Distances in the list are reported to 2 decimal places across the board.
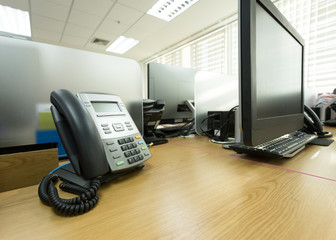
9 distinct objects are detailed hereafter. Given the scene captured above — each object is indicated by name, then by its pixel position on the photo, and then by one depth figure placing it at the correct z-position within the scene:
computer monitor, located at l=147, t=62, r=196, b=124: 1.01
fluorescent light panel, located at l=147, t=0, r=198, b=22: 2.44
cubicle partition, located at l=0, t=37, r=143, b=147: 0.50
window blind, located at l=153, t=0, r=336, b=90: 1.93
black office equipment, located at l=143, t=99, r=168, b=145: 0.81
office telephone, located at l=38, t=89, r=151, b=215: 0.29
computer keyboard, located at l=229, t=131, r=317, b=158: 0.52
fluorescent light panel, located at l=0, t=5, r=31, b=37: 2.49
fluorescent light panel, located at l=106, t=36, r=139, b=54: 3.66
